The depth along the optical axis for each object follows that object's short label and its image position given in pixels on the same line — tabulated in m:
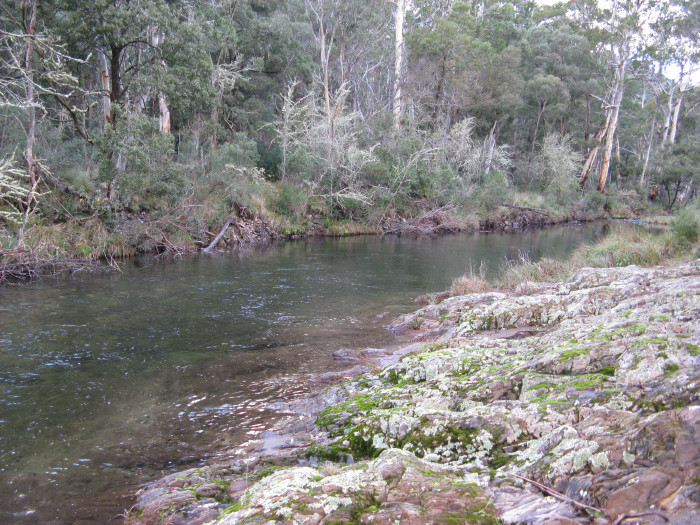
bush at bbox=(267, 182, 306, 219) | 25.23
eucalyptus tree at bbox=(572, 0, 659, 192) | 39.03
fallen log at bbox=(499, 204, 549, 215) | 35.82
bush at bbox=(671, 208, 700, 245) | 13.00
